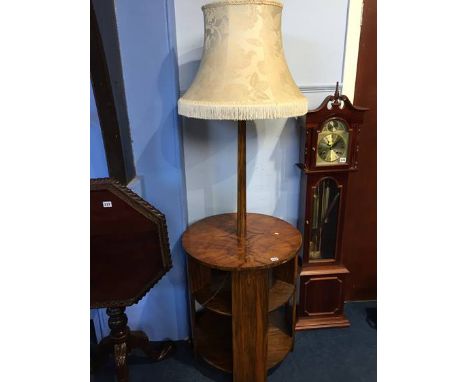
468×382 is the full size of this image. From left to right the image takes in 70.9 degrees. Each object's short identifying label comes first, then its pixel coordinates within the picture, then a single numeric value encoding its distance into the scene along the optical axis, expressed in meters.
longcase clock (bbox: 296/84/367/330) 1.54
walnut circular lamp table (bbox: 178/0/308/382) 1.08
